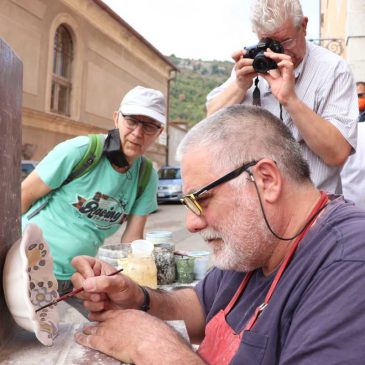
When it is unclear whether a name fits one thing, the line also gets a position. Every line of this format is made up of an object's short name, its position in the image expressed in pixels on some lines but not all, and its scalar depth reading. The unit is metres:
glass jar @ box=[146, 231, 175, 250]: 2.45
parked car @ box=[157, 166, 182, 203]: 17.94
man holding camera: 2.04
